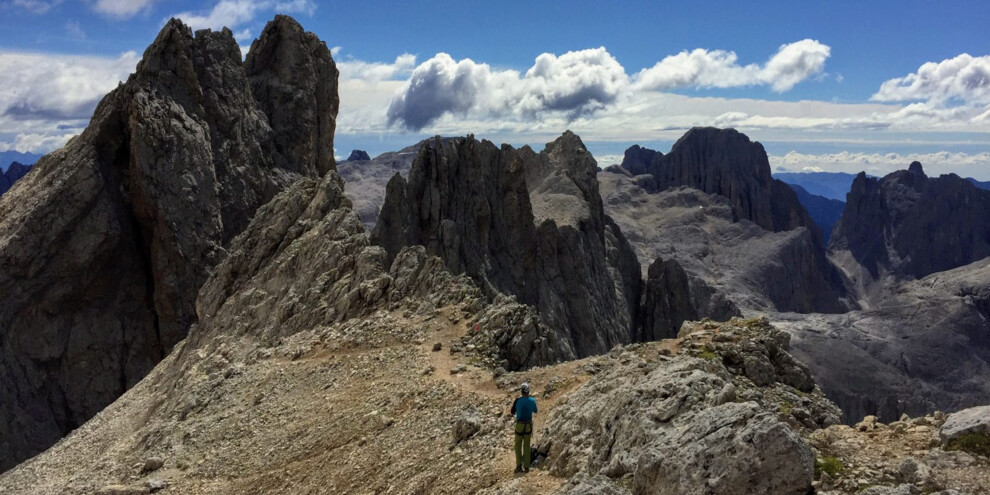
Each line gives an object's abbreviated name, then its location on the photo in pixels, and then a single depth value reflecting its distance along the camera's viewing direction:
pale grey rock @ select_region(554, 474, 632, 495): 15.94
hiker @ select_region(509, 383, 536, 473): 19.85
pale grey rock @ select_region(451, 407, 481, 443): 23.66
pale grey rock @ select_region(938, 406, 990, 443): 14.28
